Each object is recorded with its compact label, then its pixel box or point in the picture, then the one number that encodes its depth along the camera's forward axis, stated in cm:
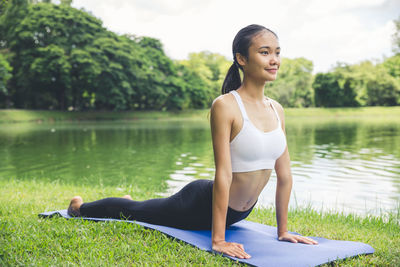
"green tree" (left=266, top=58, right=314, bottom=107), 5762
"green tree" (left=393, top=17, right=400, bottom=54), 3692
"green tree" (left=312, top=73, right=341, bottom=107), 5516
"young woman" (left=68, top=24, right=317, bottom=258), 270
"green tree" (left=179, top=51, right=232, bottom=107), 5300
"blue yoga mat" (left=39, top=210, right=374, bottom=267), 260
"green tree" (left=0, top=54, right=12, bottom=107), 2770
